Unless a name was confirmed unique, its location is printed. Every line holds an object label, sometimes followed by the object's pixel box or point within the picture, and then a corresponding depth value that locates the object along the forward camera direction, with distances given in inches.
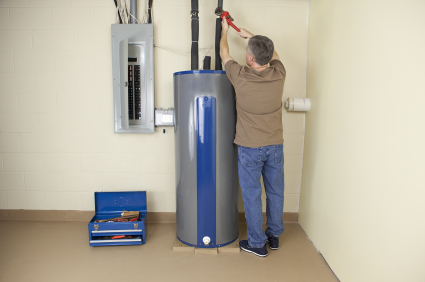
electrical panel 100.6
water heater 85.1
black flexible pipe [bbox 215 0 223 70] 90.9
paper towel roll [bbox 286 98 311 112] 98.7
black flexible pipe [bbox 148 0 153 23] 100.5
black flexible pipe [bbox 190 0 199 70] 93.5
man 78.9
